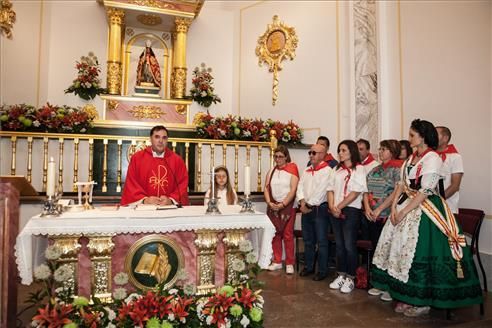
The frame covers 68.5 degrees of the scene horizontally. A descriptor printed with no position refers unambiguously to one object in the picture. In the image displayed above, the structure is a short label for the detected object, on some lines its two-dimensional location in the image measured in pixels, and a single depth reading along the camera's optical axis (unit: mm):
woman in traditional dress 3557
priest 4418
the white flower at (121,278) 2871
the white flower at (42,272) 2736
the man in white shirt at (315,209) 5082
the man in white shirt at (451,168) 4547
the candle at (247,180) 3598
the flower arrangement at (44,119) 5586
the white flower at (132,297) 3000
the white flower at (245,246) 3248
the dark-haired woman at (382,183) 4754
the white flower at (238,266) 3199
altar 3061
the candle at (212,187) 3630
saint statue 8789
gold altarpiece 8086
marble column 7051
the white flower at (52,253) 2879
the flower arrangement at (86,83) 7695
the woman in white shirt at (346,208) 4664
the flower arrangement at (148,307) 2760
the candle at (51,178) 3120
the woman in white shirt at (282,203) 5414
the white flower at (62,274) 2804
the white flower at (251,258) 3183
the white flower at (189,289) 3059
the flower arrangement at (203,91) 8852
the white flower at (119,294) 2844
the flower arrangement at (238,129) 6574
